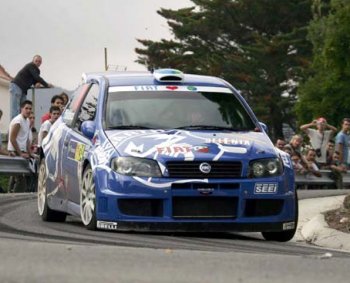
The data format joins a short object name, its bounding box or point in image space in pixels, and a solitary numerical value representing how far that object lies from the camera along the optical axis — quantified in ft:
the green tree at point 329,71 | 222.89
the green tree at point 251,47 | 240.94
